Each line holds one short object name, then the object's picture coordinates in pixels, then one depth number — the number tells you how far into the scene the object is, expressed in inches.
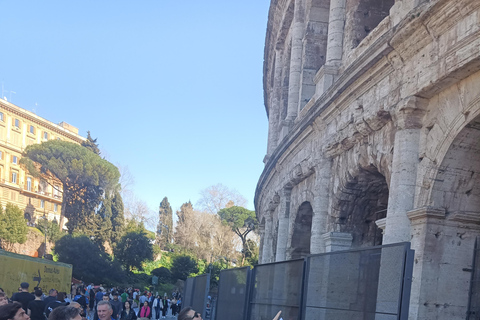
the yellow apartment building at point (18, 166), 2212.1
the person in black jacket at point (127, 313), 516.4
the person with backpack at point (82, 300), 505.7
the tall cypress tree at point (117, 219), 1708.9
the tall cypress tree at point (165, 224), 2178.9
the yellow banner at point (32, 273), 564.7
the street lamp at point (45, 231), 1646.7
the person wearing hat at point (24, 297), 292.0
